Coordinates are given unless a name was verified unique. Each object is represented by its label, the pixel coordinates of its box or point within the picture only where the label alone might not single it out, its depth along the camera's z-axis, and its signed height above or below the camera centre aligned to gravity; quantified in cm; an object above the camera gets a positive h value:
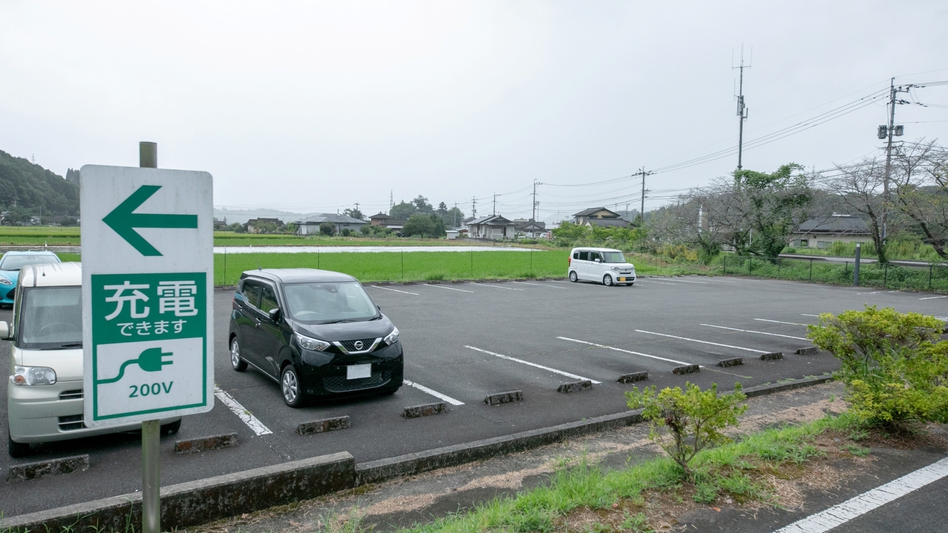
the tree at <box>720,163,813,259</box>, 3200 +252
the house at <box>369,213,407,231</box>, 10638 +381
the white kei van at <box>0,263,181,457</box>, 486 -117
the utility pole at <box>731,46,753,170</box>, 4169 +1060
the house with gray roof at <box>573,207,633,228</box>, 9344 +511
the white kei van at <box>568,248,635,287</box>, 2388 -88
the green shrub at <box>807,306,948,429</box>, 504 -103
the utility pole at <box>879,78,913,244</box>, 2652 +670
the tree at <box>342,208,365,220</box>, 11545 +558
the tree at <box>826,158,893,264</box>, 2656 +282
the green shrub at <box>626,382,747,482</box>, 411 -122
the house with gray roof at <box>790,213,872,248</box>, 3303 +151
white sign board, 208 -22
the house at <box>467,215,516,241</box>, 8800 +253
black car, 650 -117
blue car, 1339 -84
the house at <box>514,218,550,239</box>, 10338 +288
